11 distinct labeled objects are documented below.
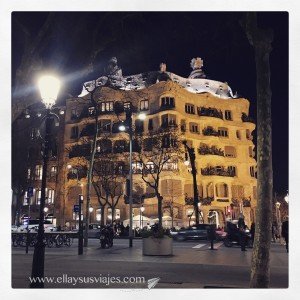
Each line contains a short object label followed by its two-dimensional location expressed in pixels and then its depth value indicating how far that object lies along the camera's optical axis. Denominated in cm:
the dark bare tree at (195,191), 2916
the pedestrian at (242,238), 1745
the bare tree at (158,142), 4153
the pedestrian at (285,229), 1606
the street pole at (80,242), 1619
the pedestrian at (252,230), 2014
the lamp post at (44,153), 762
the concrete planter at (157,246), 1520
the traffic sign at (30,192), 2819
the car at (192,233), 2725
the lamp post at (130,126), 2042
